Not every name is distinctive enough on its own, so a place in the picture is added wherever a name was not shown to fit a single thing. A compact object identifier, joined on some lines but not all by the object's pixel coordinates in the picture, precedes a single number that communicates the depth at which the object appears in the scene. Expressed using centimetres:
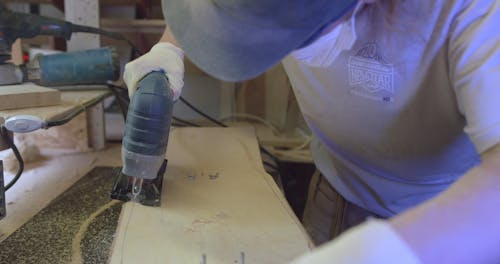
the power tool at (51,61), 109
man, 44
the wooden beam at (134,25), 160
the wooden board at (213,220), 64
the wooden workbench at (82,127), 116
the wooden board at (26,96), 93
